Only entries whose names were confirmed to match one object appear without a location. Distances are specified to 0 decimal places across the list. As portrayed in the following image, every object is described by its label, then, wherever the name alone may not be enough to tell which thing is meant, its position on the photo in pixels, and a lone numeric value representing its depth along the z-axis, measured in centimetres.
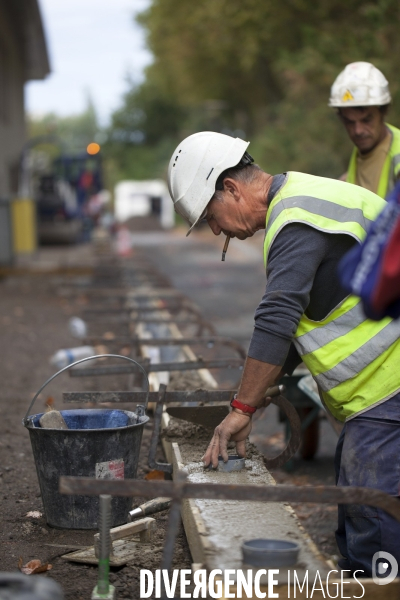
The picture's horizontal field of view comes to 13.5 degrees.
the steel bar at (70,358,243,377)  1176
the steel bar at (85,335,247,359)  1382
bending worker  671
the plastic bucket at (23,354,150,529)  814
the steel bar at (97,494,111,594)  608
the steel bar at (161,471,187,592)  550
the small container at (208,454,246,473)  804
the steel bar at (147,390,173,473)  924
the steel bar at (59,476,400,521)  566
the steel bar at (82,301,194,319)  1979
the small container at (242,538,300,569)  591
